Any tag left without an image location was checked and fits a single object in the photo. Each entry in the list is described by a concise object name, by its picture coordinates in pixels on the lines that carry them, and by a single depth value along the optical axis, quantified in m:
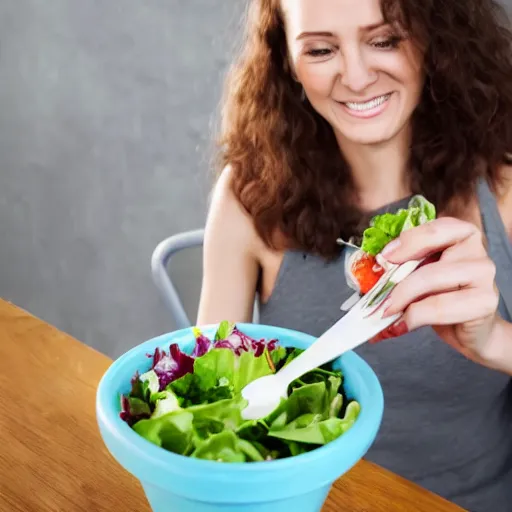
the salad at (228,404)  0.44
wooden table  0.60
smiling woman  0.85
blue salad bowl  0.40
